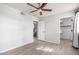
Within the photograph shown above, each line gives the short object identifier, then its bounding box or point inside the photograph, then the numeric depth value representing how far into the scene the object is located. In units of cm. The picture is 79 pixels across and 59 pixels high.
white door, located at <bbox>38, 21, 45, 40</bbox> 369
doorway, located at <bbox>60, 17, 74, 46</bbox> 407
